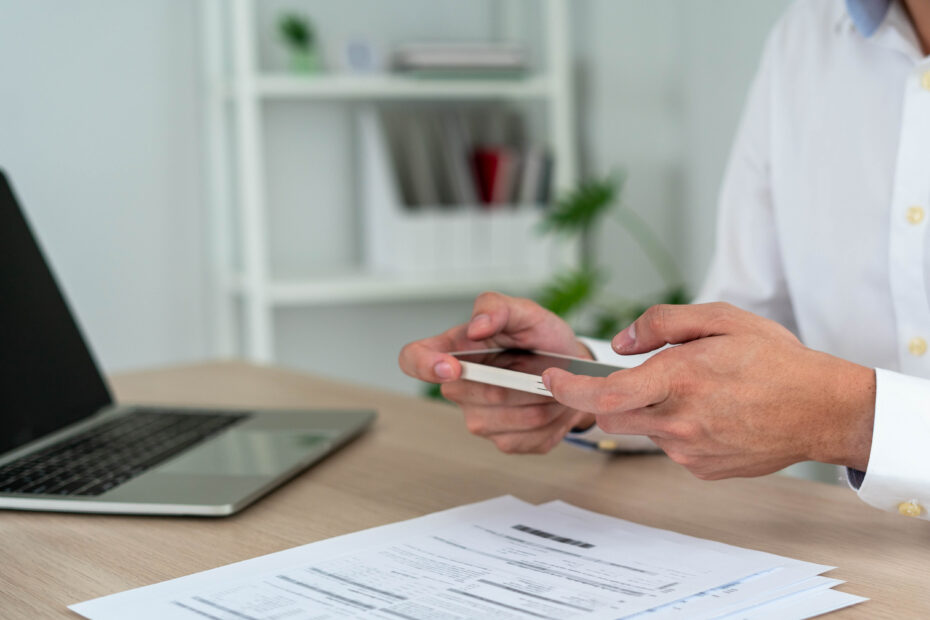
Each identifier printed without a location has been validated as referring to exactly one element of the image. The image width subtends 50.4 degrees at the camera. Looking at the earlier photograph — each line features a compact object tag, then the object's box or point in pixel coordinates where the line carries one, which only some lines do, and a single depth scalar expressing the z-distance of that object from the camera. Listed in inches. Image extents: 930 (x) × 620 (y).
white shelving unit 81.9
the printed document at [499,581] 20.7
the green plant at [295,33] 86.7
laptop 29.0
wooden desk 23.5
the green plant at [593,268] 81.4
